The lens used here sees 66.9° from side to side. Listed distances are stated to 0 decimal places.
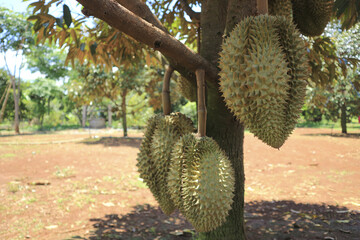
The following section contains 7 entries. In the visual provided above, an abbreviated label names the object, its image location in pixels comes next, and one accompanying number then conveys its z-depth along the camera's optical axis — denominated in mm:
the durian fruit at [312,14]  1811
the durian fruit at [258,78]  1103
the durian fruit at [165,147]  1545
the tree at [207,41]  1164
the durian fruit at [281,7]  1623
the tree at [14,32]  15867
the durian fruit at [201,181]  1287
